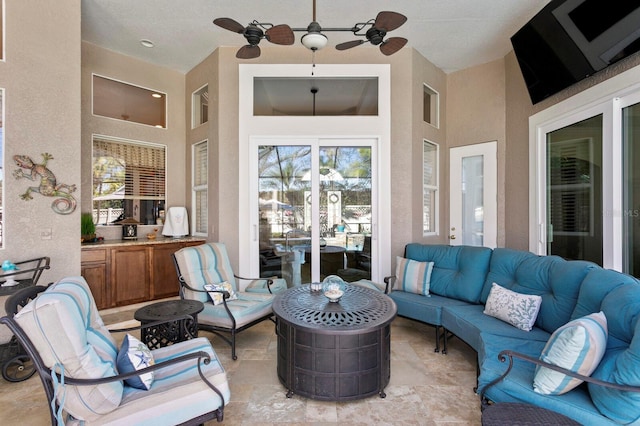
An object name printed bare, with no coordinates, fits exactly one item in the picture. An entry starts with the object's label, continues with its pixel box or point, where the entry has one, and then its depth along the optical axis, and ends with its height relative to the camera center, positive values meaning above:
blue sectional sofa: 1.48 -0.79
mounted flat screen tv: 2.47 +1.60
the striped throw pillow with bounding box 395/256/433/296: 3.38 -0.73
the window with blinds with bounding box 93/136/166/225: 4.61 +0.53
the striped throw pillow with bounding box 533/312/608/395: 1.57 -0.74
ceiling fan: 2.35 +1.47
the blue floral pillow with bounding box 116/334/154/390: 1.67 -0.84
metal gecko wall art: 2.93 +0.28
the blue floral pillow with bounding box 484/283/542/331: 2.42 -0.79
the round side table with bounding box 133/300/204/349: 2.37 -0.90
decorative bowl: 2.54 -0.66
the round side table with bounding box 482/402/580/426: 1.40 -0.97
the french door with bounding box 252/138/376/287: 4.42 +0.17
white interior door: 4.55 +0.27
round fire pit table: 2.12 -1.00
